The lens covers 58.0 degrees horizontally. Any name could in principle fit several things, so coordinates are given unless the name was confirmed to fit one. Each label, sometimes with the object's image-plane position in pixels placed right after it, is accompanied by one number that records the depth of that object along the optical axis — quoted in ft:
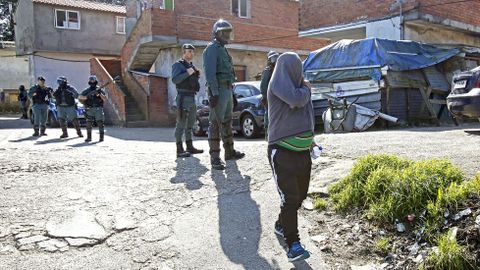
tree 140.46
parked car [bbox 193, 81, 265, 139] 35.70
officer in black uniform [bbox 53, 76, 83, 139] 37.01
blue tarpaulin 35.22
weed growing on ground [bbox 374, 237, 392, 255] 11.80
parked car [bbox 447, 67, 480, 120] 22.48
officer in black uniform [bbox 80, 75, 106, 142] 34.55
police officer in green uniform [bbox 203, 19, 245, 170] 18.62
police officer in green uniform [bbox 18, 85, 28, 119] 81.02
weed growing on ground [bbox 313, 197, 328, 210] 14.74
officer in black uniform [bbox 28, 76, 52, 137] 39.73
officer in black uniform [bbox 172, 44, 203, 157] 21.79
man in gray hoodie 10.92
